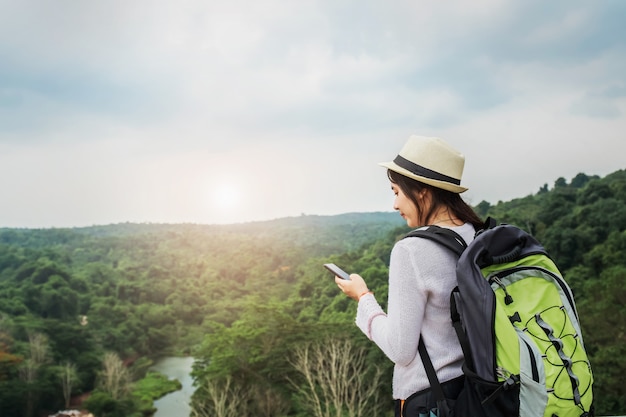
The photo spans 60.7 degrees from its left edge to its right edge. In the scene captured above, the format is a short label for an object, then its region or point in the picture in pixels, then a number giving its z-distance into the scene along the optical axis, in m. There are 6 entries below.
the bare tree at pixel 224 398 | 14.28
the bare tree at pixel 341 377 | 12.55
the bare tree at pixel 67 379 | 19.59
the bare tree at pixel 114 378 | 20.20
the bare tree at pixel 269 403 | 14.02
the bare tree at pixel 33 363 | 18.78
